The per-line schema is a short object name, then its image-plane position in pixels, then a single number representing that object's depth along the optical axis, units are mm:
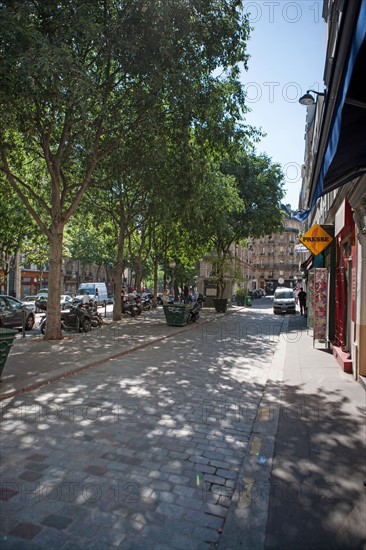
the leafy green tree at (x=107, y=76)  9039
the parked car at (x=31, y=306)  18094
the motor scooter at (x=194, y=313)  20188
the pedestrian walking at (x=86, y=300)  18088
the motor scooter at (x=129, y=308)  23625
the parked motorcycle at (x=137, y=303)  23902
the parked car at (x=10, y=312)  15164
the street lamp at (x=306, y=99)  12828
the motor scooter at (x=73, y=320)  15070
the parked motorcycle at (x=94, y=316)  16828
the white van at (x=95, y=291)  34781
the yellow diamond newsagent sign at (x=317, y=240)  10984
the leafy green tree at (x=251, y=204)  30953
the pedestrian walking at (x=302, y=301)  26441
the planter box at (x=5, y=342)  6709
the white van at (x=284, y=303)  28616
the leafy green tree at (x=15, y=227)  23828
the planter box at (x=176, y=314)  18203
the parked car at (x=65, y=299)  27909
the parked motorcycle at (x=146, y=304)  28181
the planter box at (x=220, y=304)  28906
